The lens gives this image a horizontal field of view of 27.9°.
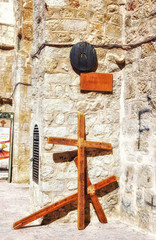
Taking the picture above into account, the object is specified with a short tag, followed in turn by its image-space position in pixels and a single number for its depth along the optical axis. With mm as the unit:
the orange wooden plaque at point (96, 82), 4172
